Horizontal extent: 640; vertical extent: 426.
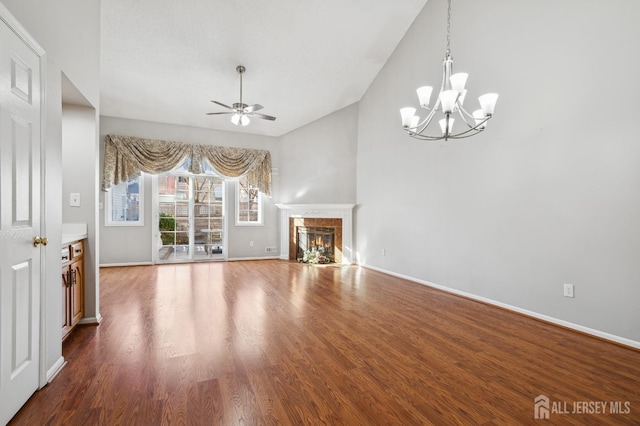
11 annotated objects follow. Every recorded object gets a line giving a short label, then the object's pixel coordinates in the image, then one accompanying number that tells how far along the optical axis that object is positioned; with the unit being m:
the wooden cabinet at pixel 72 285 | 2.51
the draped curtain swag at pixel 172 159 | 5.88
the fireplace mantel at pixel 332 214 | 6.41
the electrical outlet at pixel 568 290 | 2.97
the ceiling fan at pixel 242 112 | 4.40
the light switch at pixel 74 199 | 2.90
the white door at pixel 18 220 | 1.53
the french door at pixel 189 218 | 6.42
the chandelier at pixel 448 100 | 2.55
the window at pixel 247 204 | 7.10
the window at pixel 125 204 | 5.98
